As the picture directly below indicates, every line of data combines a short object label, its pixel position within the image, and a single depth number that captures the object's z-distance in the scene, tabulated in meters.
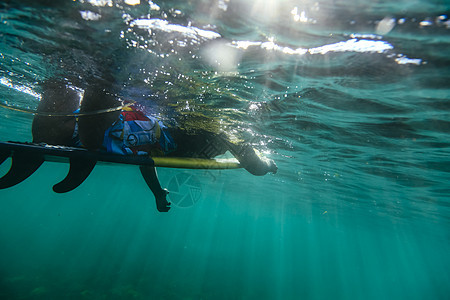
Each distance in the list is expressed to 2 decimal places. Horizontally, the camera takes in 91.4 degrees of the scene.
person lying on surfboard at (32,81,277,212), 3.99
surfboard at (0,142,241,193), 3.36
